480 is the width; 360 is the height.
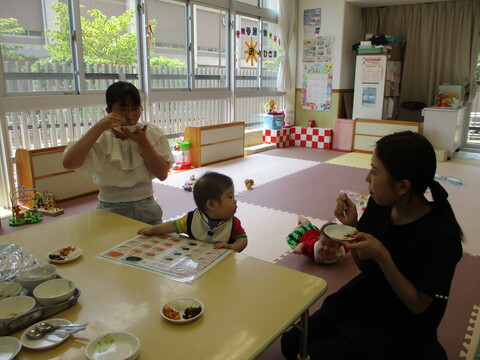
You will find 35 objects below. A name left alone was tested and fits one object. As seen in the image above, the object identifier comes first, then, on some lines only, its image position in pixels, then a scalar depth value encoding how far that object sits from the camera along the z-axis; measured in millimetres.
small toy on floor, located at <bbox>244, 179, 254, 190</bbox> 3947
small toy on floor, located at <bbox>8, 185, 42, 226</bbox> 2994
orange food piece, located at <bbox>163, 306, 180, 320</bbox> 891
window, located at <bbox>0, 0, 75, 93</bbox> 3363
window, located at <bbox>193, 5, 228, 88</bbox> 5148
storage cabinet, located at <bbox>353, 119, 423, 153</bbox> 5711
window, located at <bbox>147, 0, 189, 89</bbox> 4543
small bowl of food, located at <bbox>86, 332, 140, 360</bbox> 774
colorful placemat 1132
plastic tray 853
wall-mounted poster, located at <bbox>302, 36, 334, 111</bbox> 6324
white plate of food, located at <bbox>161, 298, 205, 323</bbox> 887
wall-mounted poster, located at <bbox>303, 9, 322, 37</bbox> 6301
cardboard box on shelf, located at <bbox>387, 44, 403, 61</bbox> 5892
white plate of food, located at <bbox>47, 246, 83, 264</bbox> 1180
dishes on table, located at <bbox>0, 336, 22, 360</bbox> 772
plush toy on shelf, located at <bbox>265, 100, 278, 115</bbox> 6355
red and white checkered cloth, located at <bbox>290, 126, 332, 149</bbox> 6321
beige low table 810
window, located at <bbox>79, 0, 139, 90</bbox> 3922
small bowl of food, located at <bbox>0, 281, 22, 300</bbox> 988
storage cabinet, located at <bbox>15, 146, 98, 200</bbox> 3350
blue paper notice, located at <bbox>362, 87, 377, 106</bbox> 5939
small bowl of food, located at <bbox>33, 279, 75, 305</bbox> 934
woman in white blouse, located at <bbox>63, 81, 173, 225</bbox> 1666
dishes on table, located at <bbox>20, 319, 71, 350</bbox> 802
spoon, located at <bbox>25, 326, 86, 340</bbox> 831
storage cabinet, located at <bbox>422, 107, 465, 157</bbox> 5410
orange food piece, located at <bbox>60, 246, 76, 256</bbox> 1223
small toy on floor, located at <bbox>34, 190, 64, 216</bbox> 3207
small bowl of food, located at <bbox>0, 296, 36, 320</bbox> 903
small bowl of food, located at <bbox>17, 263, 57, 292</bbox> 1027
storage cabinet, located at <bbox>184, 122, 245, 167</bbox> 4906
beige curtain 5719
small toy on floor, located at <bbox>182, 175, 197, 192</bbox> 3901
